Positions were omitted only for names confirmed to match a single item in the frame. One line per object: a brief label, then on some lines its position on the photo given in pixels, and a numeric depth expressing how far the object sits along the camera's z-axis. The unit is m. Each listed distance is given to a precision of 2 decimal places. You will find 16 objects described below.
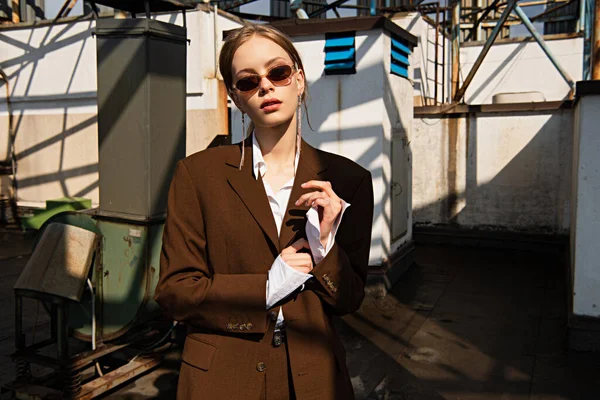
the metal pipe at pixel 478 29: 16.06
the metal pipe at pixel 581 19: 15.41
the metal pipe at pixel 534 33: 10.48
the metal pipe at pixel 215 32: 10.16
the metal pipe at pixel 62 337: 4.15
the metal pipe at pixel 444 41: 13.48
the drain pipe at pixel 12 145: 12.36
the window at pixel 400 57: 7.20
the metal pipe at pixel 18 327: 4.36
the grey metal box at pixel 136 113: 4.61
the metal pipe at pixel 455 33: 12.79
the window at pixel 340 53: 6.95
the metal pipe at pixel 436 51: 12.16
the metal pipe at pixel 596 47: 6.18
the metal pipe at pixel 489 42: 9.54
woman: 1.71
